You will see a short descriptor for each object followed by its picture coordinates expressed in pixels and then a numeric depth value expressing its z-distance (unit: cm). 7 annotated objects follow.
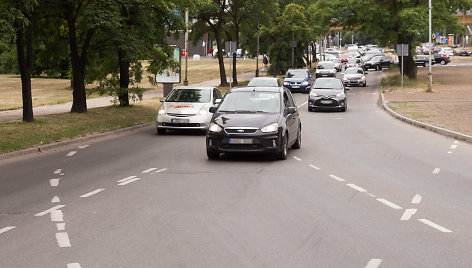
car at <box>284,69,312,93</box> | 4700
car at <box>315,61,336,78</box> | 5753
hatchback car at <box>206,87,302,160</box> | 1430
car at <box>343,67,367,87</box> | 5300
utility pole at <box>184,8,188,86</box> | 4427
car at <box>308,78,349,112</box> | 3119
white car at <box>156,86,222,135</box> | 2089
